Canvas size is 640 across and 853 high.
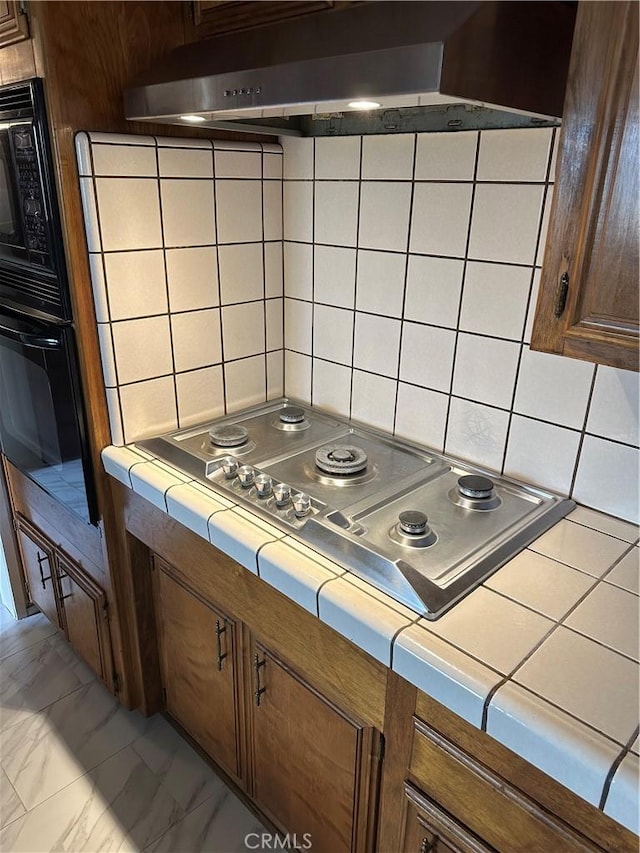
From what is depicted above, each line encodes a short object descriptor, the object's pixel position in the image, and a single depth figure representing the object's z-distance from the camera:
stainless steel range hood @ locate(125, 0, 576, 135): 0.75
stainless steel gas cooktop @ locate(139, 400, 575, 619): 1.00
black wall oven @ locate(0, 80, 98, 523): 1.26
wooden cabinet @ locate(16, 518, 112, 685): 1.70
